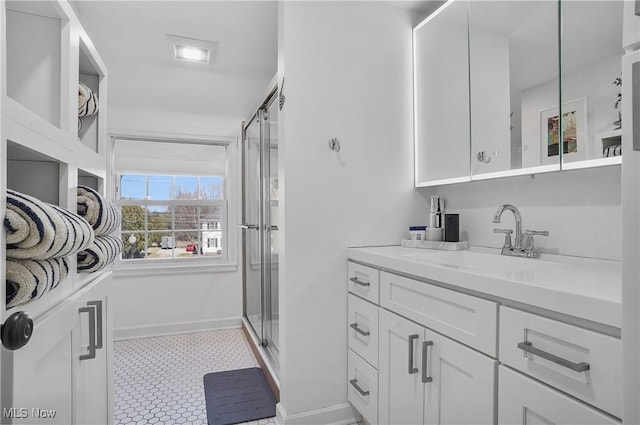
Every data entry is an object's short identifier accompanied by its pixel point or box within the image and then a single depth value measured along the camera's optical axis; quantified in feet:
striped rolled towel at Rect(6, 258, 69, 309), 2.24
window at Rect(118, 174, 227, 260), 10.48
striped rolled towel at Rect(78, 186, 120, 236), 3.98
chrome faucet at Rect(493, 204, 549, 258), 4.75
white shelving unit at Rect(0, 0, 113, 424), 2.45
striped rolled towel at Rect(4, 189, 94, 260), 2.12
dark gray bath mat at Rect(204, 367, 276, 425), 6.15
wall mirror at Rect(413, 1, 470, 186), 5.71
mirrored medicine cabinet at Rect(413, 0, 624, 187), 4.00
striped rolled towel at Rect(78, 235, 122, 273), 3.85
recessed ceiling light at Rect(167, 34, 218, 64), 8.11
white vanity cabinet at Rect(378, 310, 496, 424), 3.37
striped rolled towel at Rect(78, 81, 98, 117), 4.19
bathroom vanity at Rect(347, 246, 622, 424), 2.49
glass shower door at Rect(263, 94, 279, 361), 7.25
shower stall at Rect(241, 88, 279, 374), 7.40
